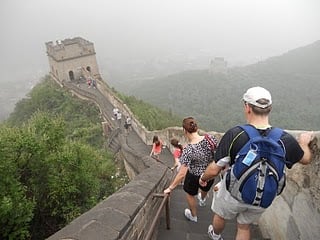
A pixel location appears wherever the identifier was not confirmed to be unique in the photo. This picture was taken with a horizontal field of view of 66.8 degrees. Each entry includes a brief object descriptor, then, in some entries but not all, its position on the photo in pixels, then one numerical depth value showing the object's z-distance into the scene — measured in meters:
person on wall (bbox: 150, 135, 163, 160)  6.95
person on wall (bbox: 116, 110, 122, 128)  16.93
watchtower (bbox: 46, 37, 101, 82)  25.45
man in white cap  2.09
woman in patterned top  3.15
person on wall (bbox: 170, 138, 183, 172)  4.93
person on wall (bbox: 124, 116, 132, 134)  15.32
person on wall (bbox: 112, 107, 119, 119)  17.29
